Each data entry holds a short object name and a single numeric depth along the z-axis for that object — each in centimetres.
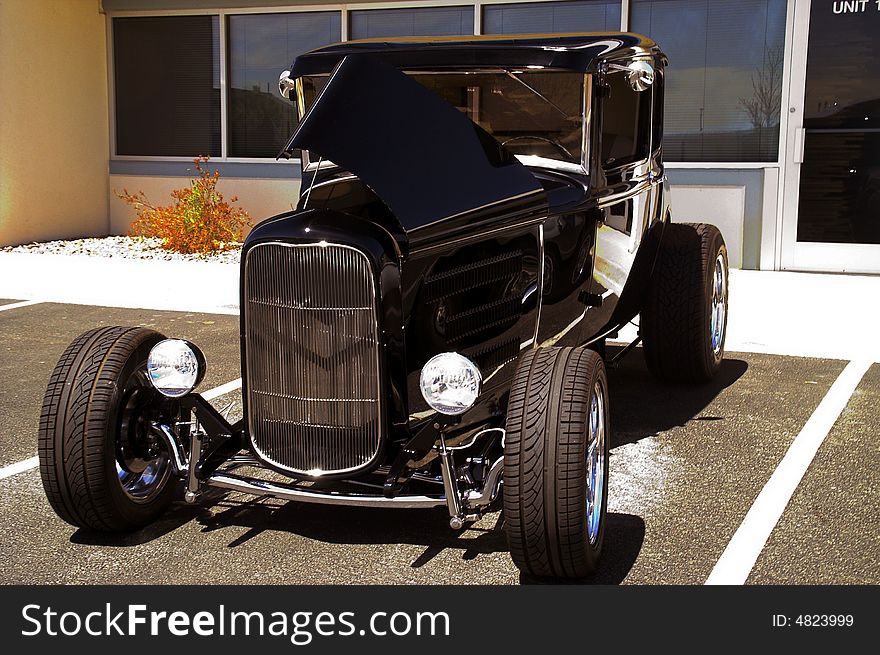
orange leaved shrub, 1227
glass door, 1059
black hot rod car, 362
